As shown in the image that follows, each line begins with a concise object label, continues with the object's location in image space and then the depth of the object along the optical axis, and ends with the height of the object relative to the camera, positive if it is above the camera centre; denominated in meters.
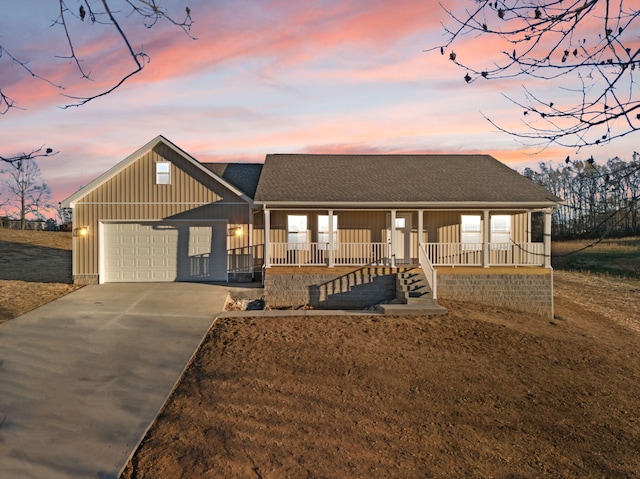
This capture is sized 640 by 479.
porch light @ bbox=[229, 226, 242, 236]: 16.00 +0.26
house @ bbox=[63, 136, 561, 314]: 15.19 +0.58
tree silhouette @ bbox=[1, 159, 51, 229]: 36.66 +4.07
